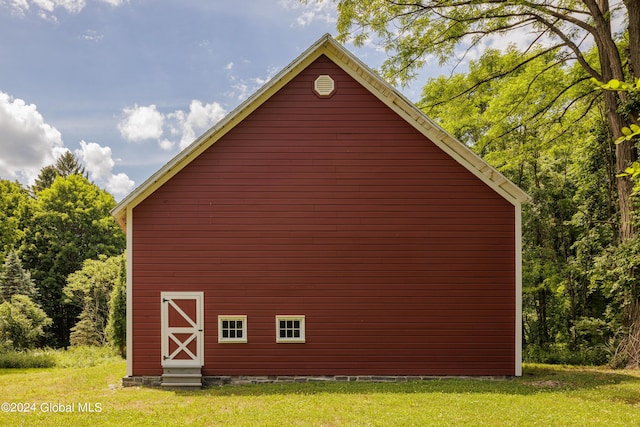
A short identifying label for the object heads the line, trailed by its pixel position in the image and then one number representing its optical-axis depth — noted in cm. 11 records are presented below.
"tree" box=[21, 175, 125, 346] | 3148
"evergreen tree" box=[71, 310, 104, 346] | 2431
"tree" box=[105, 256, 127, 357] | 1524
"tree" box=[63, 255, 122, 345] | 2392
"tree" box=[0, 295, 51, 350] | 1823
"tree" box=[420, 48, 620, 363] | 1395
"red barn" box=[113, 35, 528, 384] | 1013
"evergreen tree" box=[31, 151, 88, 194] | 4653
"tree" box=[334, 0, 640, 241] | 1168
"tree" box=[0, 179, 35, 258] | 3095
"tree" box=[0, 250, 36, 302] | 2536
